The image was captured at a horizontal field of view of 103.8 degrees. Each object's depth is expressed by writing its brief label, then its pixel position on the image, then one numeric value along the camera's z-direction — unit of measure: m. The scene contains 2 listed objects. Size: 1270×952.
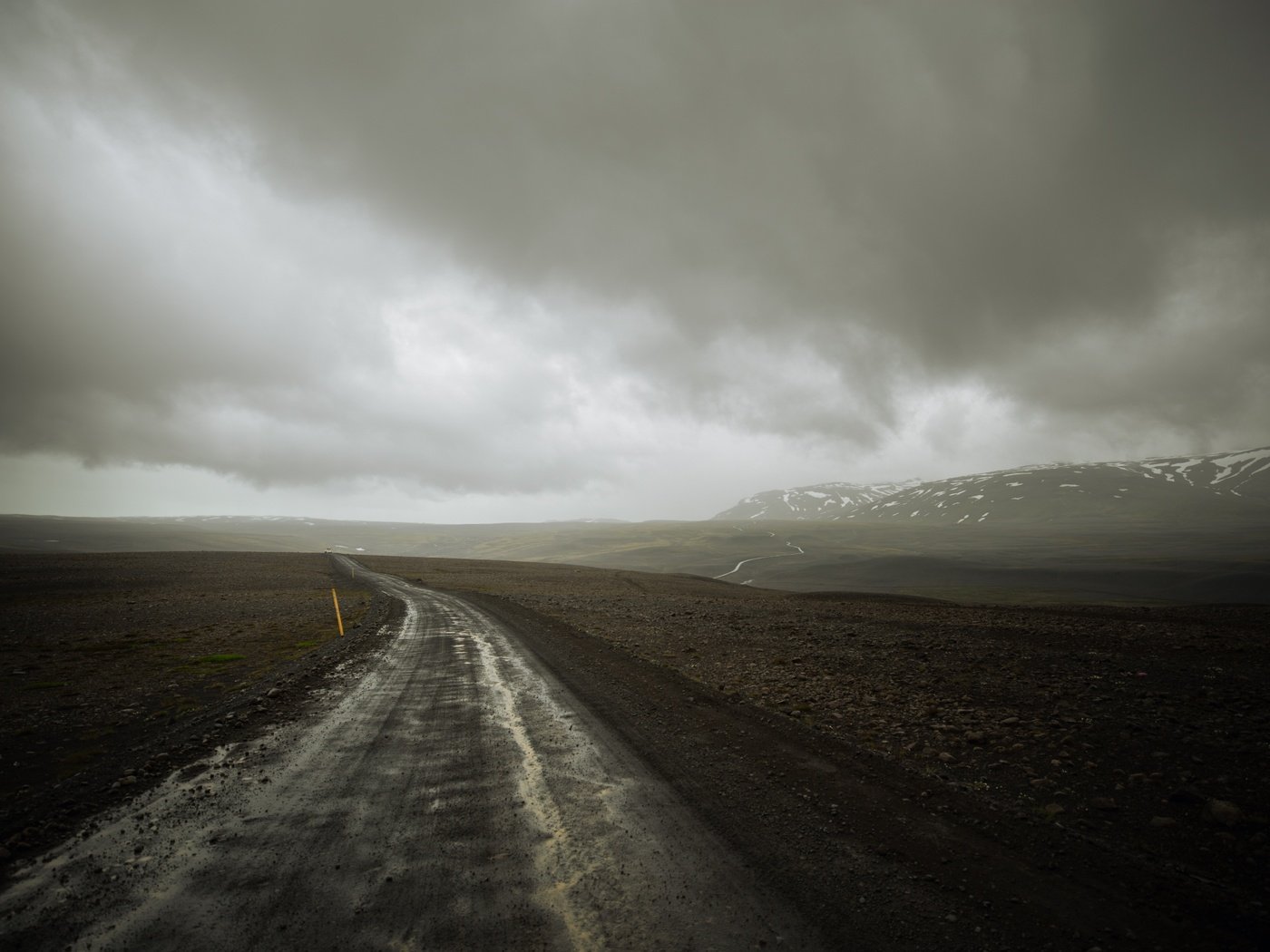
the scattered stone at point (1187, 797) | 6.43
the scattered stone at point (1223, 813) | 5.92
